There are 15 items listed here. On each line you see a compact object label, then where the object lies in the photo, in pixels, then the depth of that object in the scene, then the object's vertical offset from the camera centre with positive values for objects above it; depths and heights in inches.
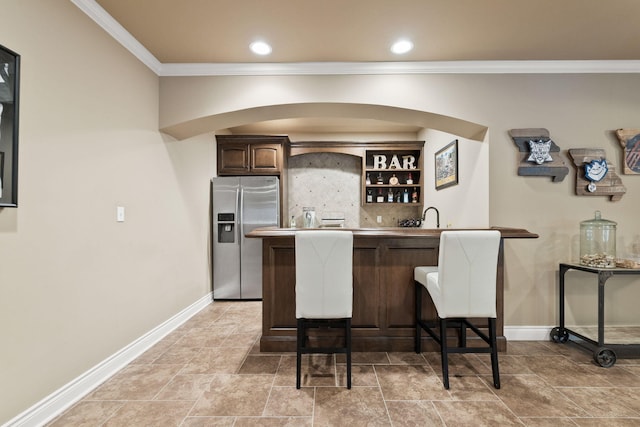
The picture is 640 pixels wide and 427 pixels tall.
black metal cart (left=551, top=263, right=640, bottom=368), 93.1 -41.3
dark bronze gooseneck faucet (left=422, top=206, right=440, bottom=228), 170.2 -2.4
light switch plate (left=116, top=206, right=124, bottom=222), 93.0 -0.1
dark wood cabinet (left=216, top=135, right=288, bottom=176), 179.6 +34.3
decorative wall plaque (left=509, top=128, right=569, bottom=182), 110.4 +21.8
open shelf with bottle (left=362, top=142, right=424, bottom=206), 198.7 +26.6
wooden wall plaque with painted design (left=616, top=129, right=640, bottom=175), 110.0 +22.6
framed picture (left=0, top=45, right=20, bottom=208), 58.8 +17.4
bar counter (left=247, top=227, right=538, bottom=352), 103.3 -27.6
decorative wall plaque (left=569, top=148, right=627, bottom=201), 109.7 +14.2
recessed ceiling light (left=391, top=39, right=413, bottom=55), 98.6 +56.0
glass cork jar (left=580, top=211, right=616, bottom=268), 106.0 -8.6
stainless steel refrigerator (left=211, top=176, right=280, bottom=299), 168.9 -9.2
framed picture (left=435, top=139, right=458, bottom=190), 142.1 +24.6
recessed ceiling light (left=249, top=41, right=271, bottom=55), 99.7 +55.9
